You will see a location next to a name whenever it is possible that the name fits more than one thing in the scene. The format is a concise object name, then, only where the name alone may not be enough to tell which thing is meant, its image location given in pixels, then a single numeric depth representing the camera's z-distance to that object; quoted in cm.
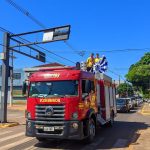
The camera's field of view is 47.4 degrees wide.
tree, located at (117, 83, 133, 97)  4989
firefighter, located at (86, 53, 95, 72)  969
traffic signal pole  1107
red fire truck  609
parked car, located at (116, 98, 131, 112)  1814
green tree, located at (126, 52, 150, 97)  3735
